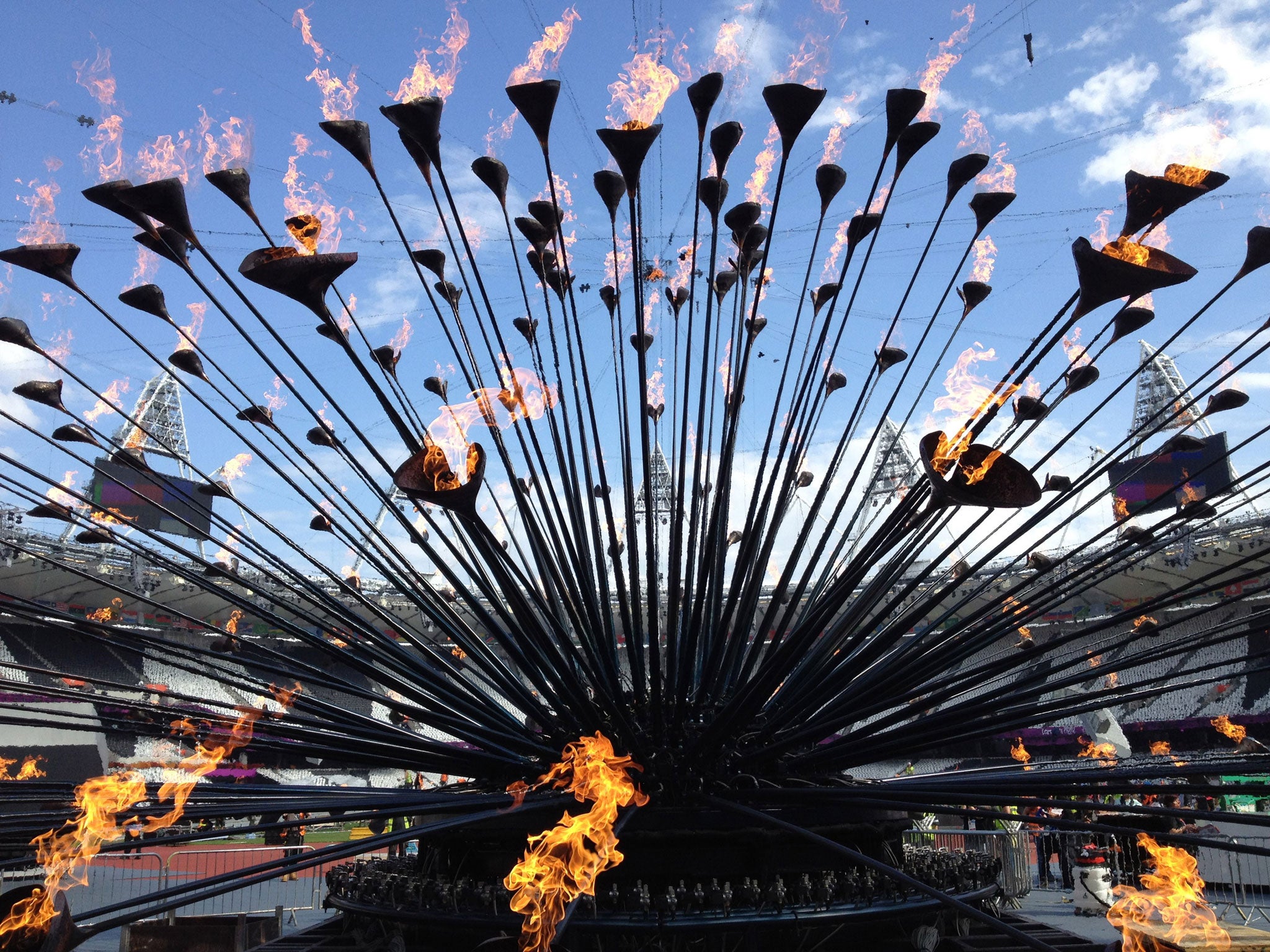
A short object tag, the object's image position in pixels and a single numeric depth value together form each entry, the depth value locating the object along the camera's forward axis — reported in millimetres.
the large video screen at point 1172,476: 35219
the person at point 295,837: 18500
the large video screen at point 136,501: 35562
